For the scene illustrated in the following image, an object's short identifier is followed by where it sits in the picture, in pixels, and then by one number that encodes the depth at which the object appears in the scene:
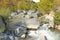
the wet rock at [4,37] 2.58
